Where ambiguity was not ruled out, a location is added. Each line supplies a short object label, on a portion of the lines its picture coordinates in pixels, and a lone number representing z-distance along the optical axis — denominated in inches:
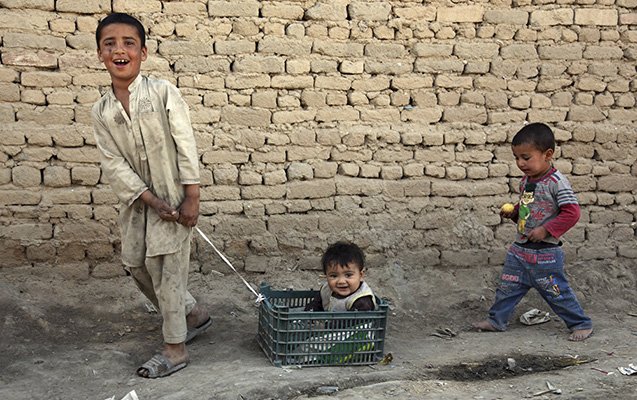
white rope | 177.0
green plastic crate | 169.3
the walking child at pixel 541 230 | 186.2
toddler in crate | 178.4
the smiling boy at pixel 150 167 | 161.9
